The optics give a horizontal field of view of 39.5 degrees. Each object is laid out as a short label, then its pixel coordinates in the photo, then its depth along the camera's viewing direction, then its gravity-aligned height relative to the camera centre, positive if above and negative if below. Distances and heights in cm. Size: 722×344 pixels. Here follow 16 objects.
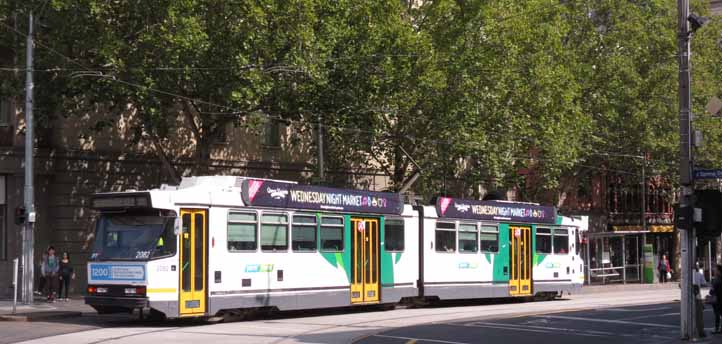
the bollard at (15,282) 2443 -100
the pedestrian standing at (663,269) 5422 -169
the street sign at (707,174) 1942 +124
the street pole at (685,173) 1936 +126
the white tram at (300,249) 2112 -21
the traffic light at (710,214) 1902 +45
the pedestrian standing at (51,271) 2947 -87
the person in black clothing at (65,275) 3034 -99
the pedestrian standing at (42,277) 3087 -108
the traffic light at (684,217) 1919 +39
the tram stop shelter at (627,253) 5141 -88
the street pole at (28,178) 2645 +172
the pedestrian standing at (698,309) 1964 -141
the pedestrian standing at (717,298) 2186 -131
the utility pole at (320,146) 3266 +308
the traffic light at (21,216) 2656 +69
